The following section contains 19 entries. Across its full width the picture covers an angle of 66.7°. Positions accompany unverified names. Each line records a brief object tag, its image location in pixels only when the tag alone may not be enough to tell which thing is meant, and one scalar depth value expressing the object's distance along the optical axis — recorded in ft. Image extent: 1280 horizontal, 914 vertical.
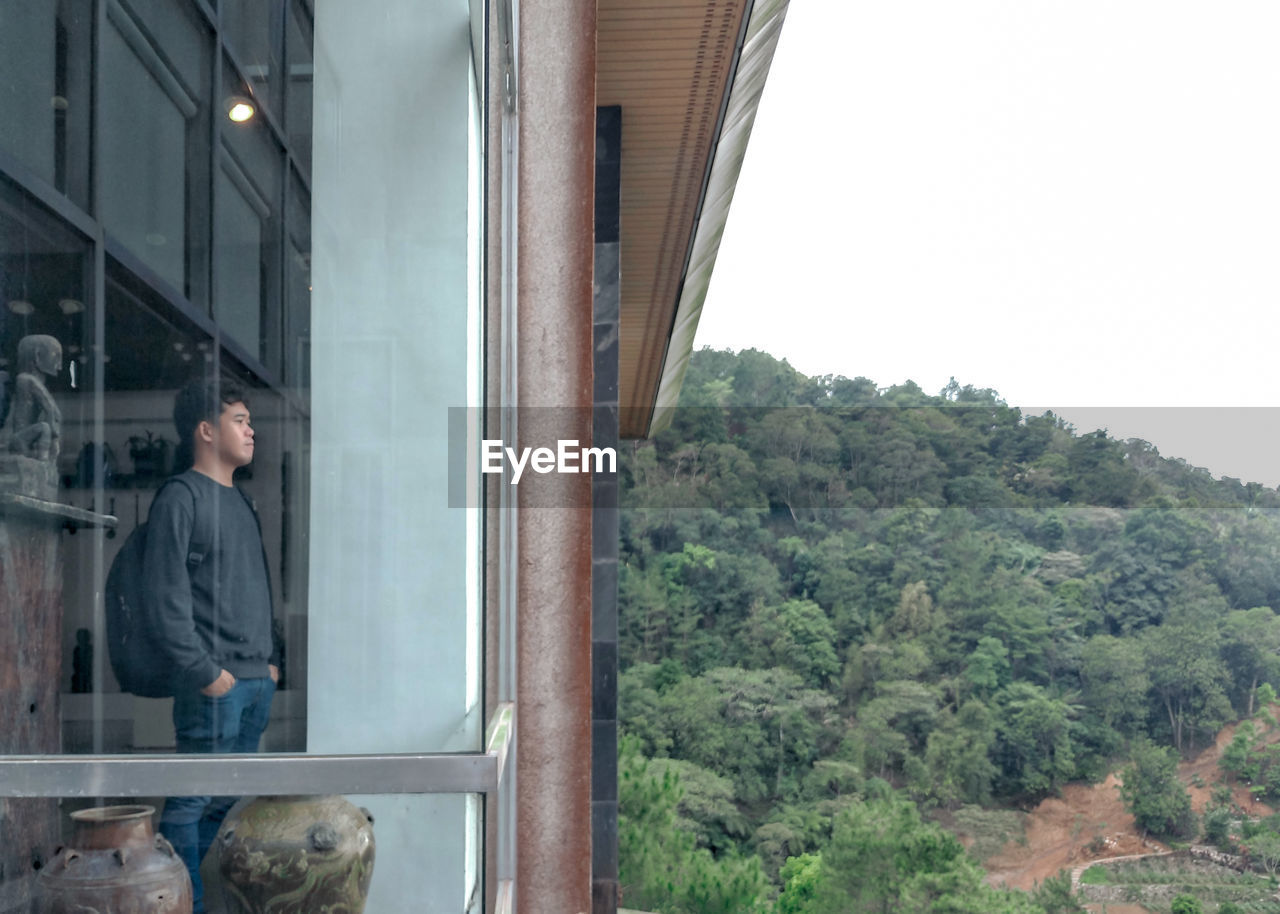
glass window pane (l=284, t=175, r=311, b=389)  8.89
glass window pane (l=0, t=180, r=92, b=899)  7.63
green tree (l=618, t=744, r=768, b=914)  135.91
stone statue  7.71
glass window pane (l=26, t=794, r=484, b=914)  8.05
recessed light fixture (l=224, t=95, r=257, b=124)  8.76
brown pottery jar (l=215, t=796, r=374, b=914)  8.68
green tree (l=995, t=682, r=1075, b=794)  201.87
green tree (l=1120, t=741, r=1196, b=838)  198.37
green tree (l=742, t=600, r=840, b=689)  207.12
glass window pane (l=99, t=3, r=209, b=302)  8.10
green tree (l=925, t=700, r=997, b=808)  197.62
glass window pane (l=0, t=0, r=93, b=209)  7.91
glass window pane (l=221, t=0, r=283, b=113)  8.91
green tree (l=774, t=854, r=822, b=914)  169.77
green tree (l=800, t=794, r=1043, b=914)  155.53
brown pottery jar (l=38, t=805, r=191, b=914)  7.93
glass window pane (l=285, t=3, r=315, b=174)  9.24
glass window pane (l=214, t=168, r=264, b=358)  8.40
